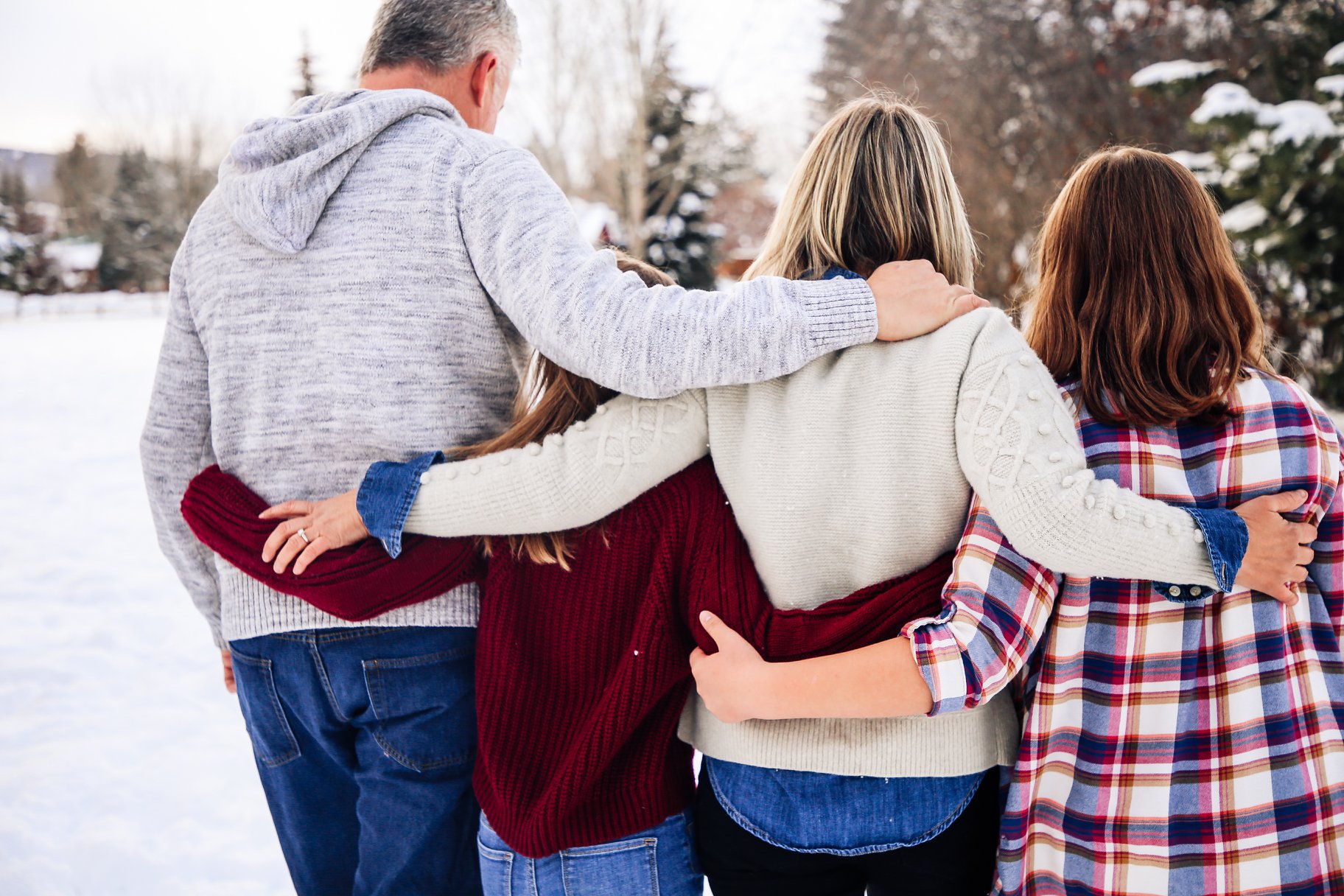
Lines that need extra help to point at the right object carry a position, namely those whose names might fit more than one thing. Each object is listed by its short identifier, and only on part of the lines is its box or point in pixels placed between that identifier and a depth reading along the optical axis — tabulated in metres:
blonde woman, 1.35
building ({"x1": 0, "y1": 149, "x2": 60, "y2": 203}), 41.97
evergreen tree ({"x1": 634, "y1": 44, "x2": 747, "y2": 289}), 16.41
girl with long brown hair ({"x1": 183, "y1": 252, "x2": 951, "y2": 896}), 1.57
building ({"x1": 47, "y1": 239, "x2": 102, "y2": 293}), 36.78
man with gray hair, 1.57
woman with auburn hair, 1.44
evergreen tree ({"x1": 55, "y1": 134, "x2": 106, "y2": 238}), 44.88
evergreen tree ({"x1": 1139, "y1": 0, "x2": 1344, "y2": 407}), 6.31
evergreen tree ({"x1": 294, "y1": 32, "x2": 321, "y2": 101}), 24.02
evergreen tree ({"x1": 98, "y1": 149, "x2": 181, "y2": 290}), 38.19
